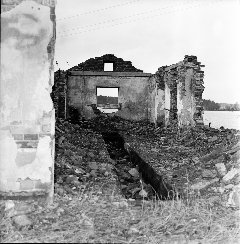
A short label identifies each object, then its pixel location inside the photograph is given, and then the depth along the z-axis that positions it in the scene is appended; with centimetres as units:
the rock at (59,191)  484
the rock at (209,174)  627
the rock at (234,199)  480
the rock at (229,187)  541
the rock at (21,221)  374
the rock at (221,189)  537
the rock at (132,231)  376
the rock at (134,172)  826
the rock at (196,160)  747
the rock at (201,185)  575
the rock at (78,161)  745
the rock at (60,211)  410
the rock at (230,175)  577
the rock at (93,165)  721
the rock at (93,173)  657
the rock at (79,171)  665
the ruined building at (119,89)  1720
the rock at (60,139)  910
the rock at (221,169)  619
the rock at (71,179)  572
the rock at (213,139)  993
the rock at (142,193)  632
